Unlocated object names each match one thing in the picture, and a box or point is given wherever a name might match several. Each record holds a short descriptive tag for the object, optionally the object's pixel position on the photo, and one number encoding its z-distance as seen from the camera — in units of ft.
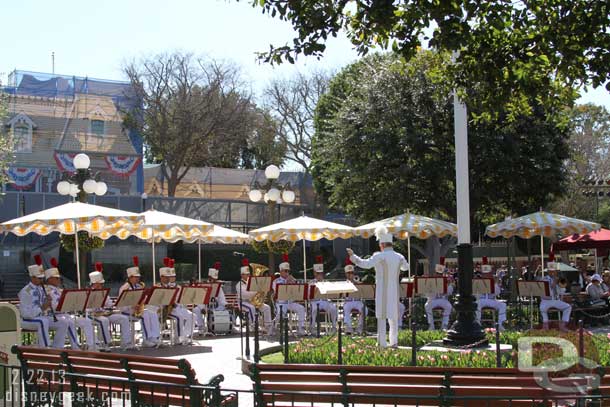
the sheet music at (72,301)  49.75
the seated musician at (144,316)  58.08
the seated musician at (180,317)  60.59
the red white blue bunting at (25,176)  156.46
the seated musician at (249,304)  67.05
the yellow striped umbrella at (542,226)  67.05
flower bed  38.91
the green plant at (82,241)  69.92
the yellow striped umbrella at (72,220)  53.06
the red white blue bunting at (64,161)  155.84
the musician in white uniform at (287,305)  65.98
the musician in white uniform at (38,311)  49.34
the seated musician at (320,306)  66.44
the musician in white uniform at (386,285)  50.93
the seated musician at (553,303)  61.21
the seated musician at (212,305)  67.77
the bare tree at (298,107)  203.82
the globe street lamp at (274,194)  77.10
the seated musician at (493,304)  63.67
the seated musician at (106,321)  55.52
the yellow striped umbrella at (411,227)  66.18
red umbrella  83.82
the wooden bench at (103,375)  24.77
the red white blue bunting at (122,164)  168.04
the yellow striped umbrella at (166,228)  63.00
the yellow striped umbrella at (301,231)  66.69
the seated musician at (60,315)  51.24
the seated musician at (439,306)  66.28
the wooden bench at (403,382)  24.14
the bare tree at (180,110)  181.57
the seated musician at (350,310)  65.10
